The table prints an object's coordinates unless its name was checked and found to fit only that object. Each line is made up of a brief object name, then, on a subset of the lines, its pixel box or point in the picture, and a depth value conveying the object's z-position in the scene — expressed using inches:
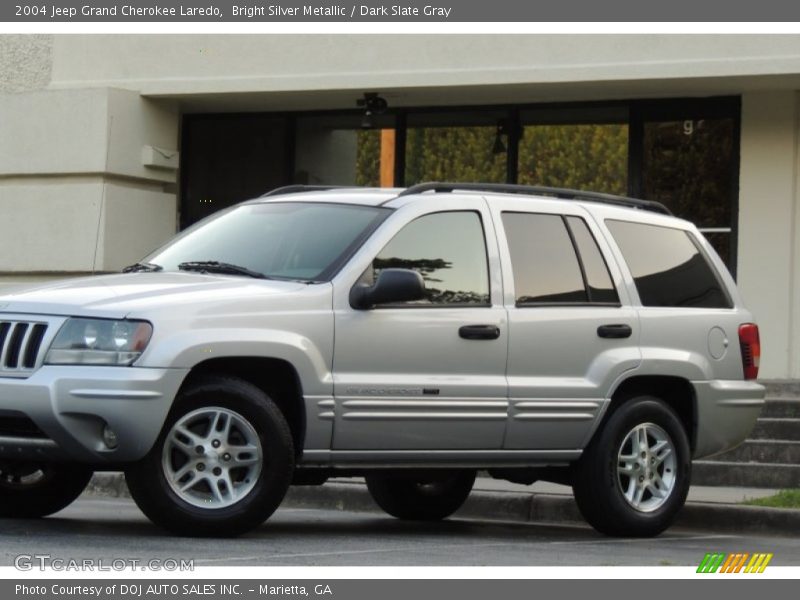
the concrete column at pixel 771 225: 639.1
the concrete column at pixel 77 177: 698.8
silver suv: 319.3
